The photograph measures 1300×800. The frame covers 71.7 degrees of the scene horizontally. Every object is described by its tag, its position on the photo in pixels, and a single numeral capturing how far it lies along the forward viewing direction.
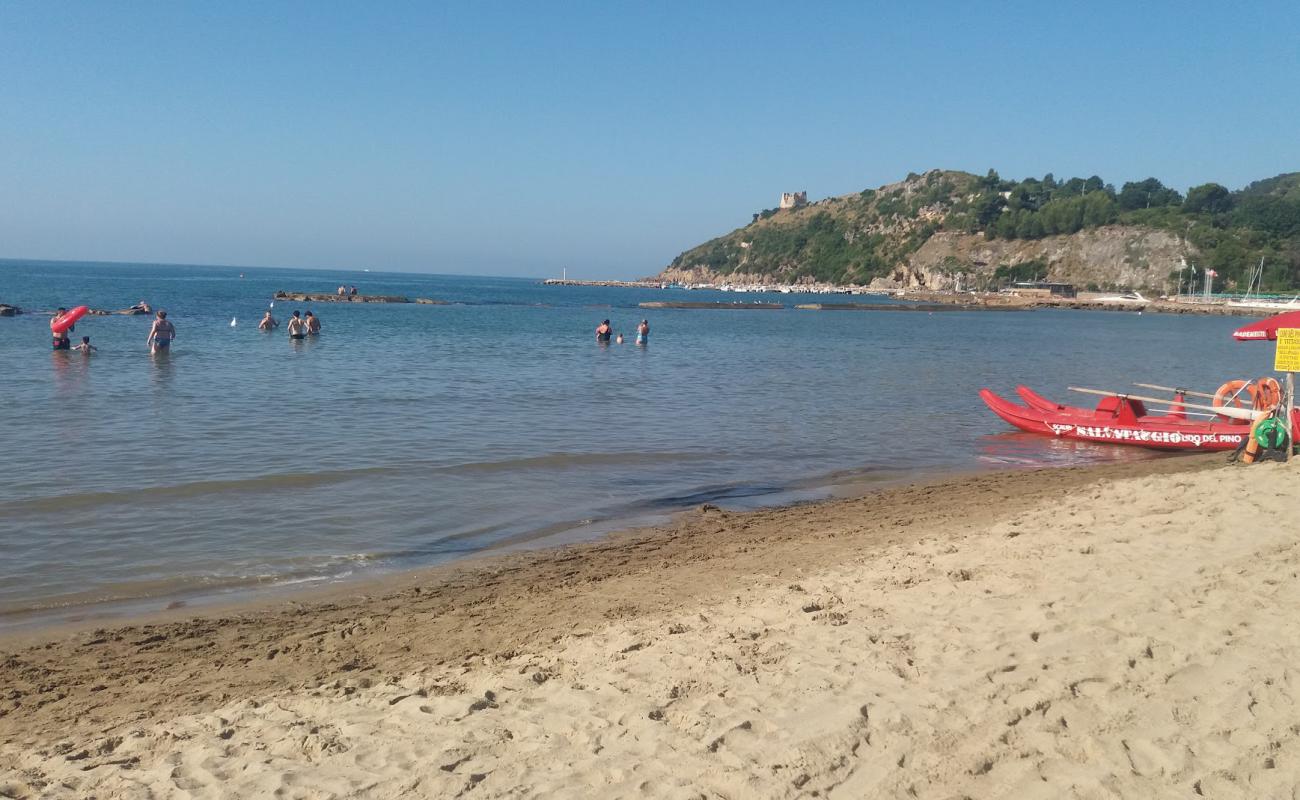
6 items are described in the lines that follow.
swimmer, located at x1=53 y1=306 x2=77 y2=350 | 27.38
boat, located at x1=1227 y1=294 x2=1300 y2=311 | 79.83
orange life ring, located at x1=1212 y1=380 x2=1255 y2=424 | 16.77
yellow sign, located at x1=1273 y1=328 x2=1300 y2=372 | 12.76
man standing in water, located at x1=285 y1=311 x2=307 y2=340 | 35.75
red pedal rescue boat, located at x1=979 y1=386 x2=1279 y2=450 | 15.55
